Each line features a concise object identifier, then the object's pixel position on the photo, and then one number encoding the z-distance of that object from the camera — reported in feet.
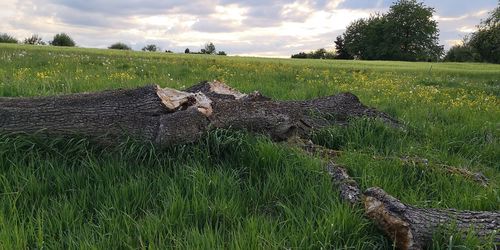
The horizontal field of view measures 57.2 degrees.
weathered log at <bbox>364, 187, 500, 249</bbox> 9.24
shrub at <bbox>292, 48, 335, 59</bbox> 315.27
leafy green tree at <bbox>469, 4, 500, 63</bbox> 116.57
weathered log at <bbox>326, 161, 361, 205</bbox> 11.16
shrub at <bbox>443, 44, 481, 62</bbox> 277.23
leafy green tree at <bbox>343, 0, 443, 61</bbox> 340.59
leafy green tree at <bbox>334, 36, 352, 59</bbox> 385.56
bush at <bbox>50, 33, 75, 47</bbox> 231.50
